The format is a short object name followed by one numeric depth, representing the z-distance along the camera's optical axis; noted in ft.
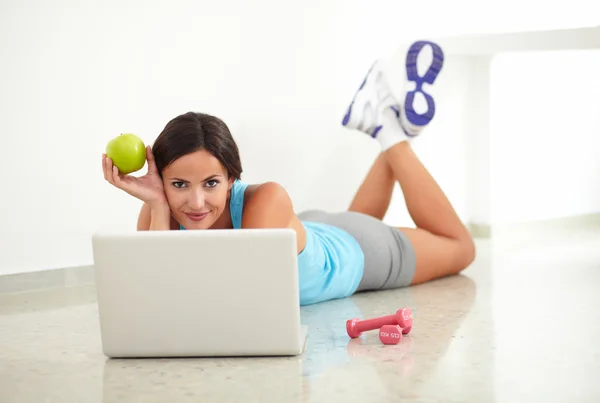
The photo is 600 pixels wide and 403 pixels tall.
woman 7.04
